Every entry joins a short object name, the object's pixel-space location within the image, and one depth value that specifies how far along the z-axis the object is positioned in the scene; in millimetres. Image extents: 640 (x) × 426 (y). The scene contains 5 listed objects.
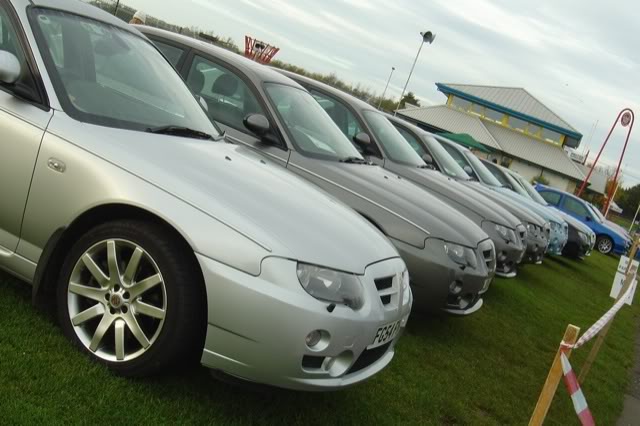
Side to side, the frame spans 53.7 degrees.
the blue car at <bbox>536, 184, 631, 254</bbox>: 20569
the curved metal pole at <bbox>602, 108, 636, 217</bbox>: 32397
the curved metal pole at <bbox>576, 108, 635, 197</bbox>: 32188
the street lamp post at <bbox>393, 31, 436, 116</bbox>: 40006
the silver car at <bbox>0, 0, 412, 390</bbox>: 2811
